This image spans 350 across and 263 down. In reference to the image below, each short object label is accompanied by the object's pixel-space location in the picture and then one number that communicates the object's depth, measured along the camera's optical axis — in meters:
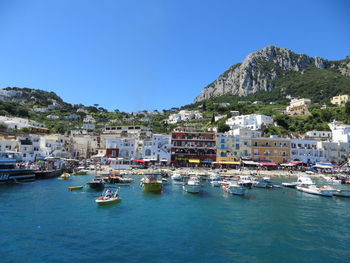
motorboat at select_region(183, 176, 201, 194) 40.53
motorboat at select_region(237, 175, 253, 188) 46.53
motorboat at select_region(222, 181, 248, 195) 39.94
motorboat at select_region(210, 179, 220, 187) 48.54
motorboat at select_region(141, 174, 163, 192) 40.09
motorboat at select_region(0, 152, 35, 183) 45.85
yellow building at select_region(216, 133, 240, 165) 78.00
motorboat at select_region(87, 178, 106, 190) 40.31
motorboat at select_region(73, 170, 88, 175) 60.94
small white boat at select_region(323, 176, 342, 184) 57.92
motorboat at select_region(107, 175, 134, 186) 47.62
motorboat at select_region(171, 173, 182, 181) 53.97
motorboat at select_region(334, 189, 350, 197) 42.50
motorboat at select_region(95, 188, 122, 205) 30.22
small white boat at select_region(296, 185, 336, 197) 42.25
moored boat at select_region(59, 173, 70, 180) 53.19
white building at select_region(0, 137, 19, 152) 68.06
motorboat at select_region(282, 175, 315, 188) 49.22
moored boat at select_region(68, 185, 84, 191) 40.44
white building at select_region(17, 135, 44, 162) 69.00
